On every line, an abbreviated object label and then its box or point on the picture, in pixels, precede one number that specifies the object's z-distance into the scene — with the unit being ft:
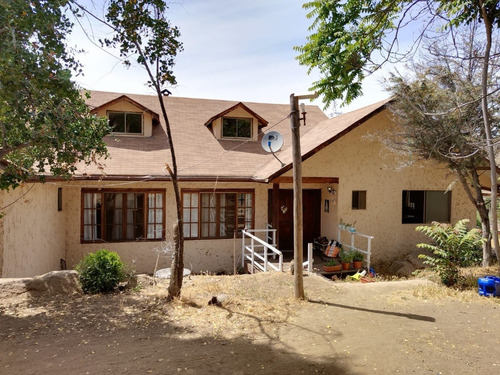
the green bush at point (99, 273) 25.29
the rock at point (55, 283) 24.07
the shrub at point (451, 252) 28.53
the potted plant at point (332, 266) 35.24
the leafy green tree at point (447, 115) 33.58
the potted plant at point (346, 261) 35.86
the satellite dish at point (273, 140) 34.55
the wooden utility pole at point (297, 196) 24.94
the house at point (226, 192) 37.52
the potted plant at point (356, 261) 36.32
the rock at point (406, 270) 38.47
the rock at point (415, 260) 39.26
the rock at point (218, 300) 23.53
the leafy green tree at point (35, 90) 15.30
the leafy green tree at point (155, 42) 22.35
